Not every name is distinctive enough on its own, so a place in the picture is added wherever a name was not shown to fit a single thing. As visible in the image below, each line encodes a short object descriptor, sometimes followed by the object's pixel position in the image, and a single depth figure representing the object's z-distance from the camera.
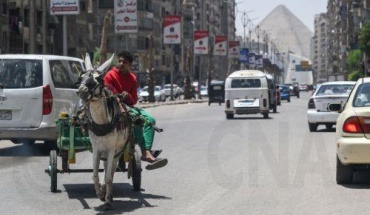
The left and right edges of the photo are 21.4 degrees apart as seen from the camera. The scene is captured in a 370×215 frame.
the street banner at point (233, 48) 131.75
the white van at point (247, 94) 43.41
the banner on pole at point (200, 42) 102.62
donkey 11.33
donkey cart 12.88
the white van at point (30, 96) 18.75
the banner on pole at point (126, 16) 56.69
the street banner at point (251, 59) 160.25
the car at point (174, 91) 105.38
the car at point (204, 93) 122.42
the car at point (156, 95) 87.93
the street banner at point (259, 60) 167.66
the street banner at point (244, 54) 151.00
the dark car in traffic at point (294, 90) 114.19
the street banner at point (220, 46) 114.81
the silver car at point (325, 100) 29.39
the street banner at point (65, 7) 42.06
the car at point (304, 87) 175.50
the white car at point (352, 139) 13.31
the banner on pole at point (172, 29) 84.00
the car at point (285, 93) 86.25
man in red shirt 12.52
